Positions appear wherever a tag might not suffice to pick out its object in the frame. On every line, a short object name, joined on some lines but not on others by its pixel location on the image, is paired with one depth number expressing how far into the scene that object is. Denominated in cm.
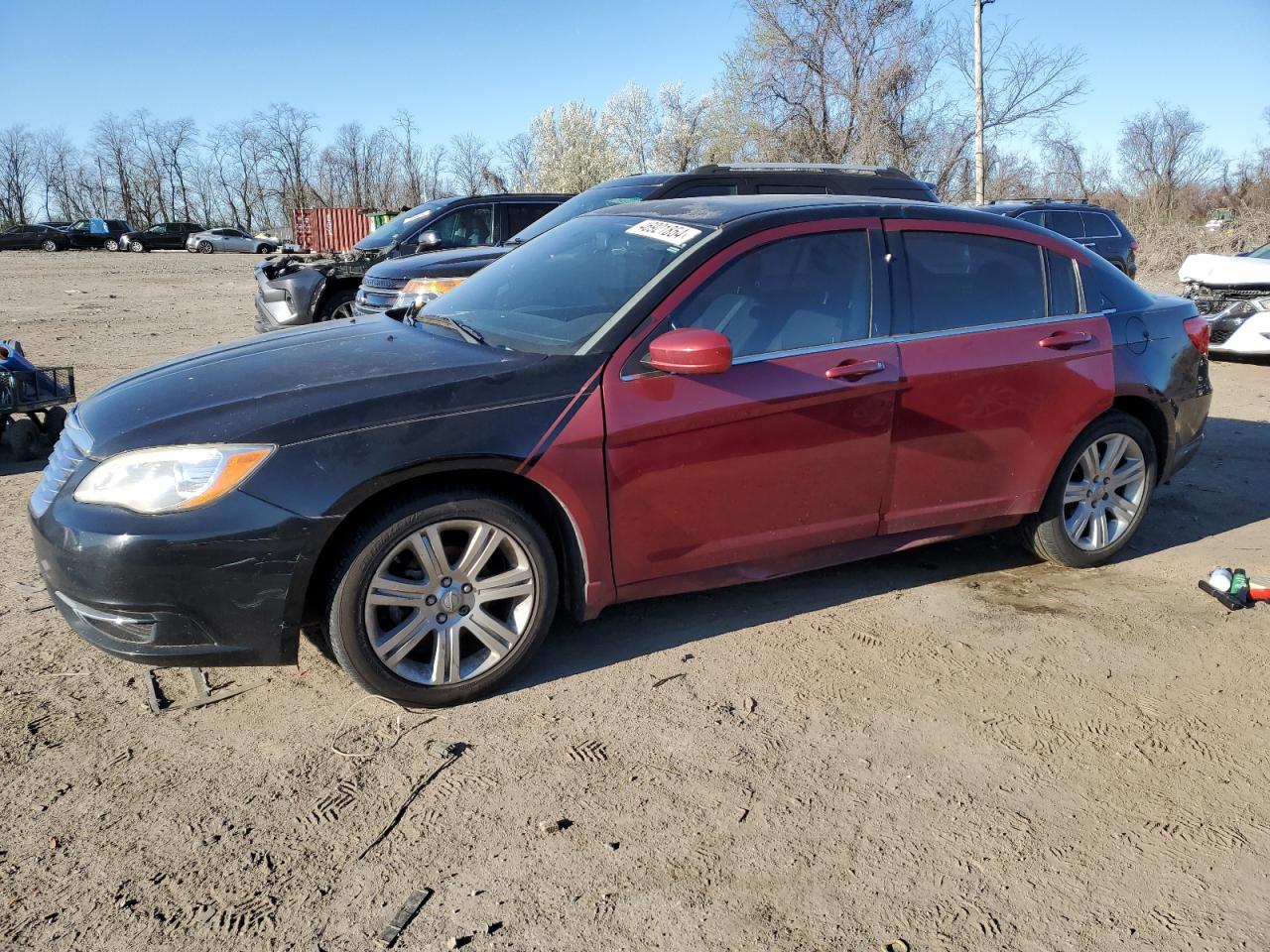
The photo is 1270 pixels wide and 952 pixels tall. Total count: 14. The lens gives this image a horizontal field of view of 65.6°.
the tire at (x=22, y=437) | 650
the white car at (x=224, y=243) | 4653
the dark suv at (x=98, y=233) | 4497
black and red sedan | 306
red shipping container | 3725
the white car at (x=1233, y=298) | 1073
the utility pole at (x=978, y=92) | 2517
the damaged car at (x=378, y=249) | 1049
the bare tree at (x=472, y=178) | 6221
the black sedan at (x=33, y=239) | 4272
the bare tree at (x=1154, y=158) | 4066
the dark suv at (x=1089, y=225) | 1541
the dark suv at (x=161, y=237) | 4503
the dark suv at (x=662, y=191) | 859
